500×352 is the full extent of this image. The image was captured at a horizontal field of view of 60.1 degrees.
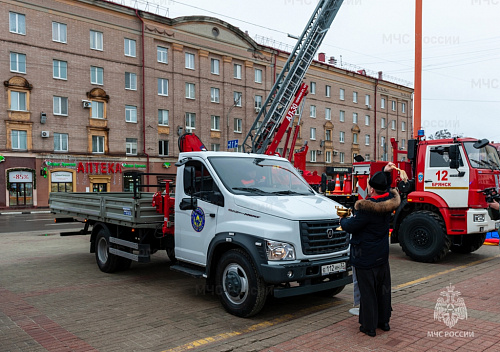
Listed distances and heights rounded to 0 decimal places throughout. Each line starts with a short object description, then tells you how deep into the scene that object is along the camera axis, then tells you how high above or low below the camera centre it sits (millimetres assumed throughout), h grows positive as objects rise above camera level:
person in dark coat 5066 -945
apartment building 29828 +5961
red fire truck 9242 -716
